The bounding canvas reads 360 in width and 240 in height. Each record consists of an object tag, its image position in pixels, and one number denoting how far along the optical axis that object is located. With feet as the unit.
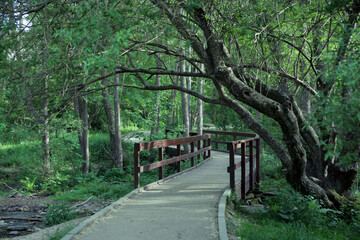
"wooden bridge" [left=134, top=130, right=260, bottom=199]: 28.68
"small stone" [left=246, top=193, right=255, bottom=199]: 34.11
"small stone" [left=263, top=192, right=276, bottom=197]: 36.09
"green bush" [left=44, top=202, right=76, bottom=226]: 29.60
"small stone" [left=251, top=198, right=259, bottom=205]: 32.97
